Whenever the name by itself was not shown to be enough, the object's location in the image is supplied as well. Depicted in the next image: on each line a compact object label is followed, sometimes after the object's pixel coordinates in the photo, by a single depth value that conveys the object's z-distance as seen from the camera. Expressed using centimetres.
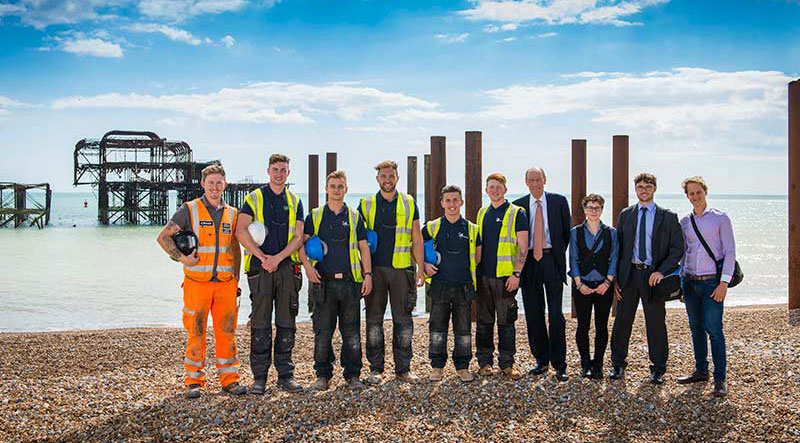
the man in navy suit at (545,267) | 661
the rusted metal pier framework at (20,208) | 4688
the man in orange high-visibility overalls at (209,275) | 611
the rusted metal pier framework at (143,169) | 4997
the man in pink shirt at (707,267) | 609
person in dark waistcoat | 648
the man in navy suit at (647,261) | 624
